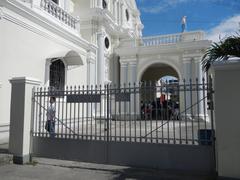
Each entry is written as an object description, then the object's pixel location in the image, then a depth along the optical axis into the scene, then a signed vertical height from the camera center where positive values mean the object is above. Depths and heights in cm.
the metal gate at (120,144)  508 -88
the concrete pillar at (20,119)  615 -32
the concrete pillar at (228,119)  455 -24
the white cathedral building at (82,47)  856 +347
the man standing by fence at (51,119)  678 -35
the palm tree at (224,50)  495 +121
